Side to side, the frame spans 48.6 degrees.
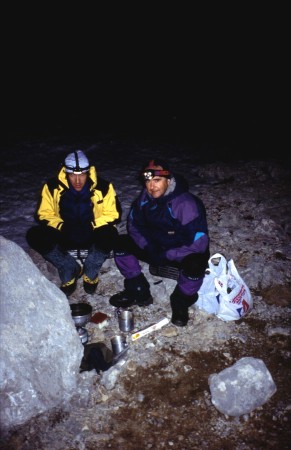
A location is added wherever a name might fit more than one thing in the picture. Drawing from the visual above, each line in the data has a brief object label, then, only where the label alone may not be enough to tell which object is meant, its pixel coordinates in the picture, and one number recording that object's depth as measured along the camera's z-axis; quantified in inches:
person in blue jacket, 151.7
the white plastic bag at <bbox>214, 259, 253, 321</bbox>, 153.6
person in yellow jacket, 170.4
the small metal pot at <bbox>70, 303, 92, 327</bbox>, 157.8
